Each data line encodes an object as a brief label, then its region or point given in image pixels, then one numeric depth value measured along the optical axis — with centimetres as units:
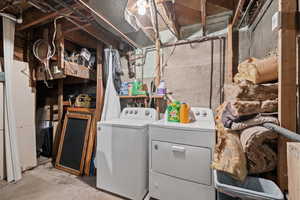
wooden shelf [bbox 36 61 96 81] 216
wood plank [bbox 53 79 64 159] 269
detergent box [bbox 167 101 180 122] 170
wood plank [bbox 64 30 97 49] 221
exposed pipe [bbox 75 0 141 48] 135
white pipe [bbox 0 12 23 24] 183
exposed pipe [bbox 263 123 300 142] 60
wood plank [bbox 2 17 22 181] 198
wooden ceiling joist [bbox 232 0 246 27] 133
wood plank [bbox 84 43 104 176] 223
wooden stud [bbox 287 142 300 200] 52
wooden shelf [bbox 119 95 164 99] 221
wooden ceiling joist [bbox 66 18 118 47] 189
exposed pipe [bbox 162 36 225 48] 195
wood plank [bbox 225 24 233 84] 180
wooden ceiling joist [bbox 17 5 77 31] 179
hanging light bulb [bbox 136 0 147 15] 152
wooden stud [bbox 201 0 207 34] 141
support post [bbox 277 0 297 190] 75
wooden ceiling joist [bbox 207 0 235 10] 172
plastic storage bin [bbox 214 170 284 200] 68
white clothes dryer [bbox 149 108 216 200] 132
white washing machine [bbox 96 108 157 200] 159
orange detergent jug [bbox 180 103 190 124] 165
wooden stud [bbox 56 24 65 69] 205
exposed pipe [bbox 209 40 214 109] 196
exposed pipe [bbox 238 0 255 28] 141
